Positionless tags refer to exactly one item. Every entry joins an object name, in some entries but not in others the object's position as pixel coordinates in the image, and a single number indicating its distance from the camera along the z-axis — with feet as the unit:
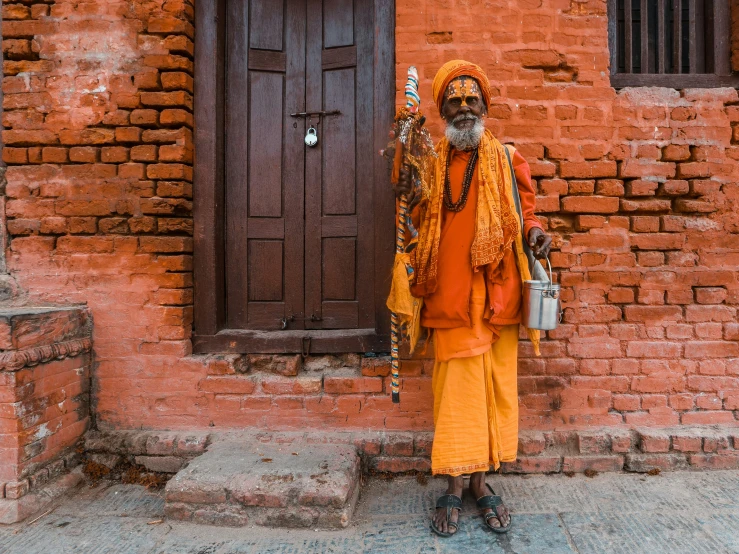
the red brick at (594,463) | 9.59
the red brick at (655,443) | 9.60
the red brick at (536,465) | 9.57
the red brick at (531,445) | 9.63
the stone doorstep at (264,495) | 7.93
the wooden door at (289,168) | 10.69
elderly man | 7.86
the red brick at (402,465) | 9.63
